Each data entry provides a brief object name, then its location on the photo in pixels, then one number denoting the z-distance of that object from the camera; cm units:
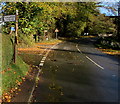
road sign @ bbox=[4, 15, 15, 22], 795
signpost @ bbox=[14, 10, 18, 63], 825
